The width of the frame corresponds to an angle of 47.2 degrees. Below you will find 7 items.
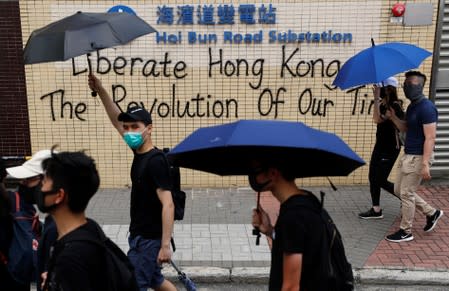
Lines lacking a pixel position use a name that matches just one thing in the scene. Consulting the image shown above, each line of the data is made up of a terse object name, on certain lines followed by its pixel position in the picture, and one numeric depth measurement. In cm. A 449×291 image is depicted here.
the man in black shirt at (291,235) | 247
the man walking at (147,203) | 378
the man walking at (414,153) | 550
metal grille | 759
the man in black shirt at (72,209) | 228
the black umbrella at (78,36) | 382
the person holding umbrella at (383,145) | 608
